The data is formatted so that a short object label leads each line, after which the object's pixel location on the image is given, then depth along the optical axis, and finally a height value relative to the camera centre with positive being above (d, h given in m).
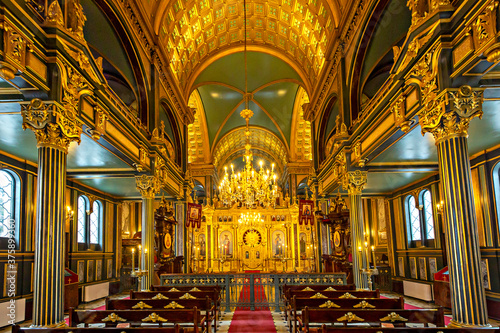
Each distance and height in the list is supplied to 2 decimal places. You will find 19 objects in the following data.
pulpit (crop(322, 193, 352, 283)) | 18.23 -0.60
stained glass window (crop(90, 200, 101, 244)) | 20.55 +0.62
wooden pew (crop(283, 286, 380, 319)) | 10.28 -1.91
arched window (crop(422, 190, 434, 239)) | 17.80 +0.26
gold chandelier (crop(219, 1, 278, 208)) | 15.33 +1.68
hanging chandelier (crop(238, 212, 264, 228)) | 24.09 +0.61
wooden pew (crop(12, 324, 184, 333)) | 5.86 -1.48
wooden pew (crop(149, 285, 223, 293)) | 12.90 -1.96
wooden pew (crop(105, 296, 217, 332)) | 9.05 -1.75
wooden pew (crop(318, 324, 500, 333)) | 5.36 -1.52
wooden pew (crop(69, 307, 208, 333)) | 7.23 -1.59
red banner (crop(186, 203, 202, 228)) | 21.55 +0.83
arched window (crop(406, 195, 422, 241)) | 19.20 +0.15
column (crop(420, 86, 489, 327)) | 6.87 +0.31
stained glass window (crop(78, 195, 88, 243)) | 19.14 +0.85
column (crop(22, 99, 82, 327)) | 7.17 +0.41
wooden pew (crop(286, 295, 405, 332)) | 8.45 -1.80
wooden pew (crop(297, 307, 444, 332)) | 6.78 -1.68
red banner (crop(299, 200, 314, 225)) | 22.27 +0.88
